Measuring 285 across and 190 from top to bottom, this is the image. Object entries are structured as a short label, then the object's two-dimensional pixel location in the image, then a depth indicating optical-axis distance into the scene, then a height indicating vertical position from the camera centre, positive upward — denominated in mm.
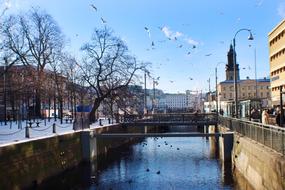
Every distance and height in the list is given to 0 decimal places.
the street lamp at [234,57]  22112 +3391
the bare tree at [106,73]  39007 +4077
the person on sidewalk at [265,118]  17992 -1031
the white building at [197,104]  109711 -703
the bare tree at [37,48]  36373 +7641
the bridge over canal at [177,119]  34383 -2208
